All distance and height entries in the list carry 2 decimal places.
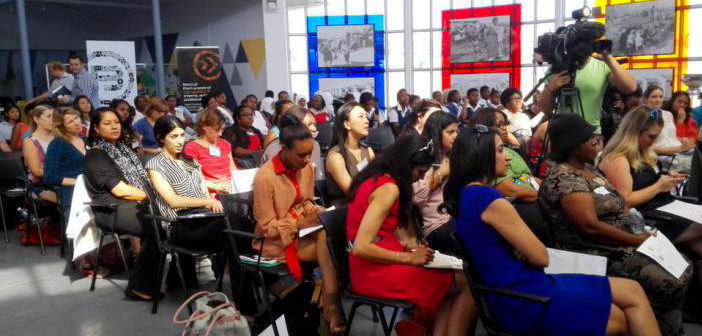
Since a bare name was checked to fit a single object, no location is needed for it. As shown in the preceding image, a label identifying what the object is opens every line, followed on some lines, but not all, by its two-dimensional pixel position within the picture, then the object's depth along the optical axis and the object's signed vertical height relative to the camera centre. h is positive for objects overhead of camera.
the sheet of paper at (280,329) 2.52 -1.01
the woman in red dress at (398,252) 2.51 -0.71
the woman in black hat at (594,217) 2.63 -0.63
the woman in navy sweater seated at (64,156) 4.59 -0.49
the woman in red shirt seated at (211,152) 4.48 -0.47
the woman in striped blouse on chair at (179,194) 3.55 -0.65
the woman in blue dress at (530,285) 2.12 -0.75
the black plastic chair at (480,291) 2.13 -0.74
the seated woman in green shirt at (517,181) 3.59 -0.61
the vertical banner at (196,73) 11.55 +0.31
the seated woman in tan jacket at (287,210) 3.01 -0.63
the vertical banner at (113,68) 8.80 +0.34
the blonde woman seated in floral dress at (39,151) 5.03 -0.49
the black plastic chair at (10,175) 5.55 -0.75
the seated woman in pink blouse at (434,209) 3.21 -0.70
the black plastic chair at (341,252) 2.58 -0.77
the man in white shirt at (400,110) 10.21 -0.46
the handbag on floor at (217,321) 2.44 -0.96
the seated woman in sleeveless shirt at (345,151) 3.71 -0.43
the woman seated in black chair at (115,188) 3.85 -0.66
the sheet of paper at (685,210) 3.08 -0.70
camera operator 3.48 -0.04
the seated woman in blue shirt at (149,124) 6.62 -0.37
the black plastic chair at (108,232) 3.95 -0.95
